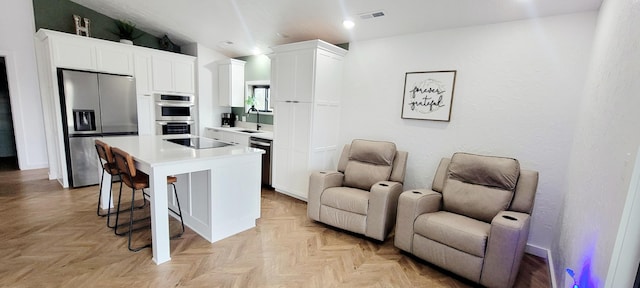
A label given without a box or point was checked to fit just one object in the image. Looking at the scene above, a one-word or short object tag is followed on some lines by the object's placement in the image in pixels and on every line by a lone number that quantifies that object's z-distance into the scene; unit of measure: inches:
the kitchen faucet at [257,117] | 202.4
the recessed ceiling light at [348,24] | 126.0
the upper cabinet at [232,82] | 204.2
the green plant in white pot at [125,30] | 178.2
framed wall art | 118.5
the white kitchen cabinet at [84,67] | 151.8
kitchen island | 85.5
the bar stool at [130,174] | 86.7
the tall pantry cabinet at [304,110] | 138.3
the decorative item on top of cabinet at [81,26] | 162.7
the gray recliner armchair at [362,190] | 104.7
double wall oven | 191.9
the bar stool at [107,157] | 100.0
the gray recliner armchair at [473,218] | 77.5
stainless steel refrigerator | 153.3
